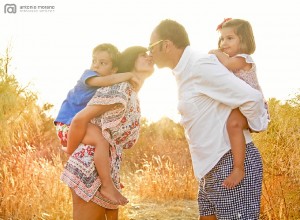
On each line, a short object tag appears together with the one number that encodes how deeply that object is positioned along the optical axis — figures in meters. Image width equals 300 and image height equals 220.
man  2.46
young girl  2.46
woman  2.71
